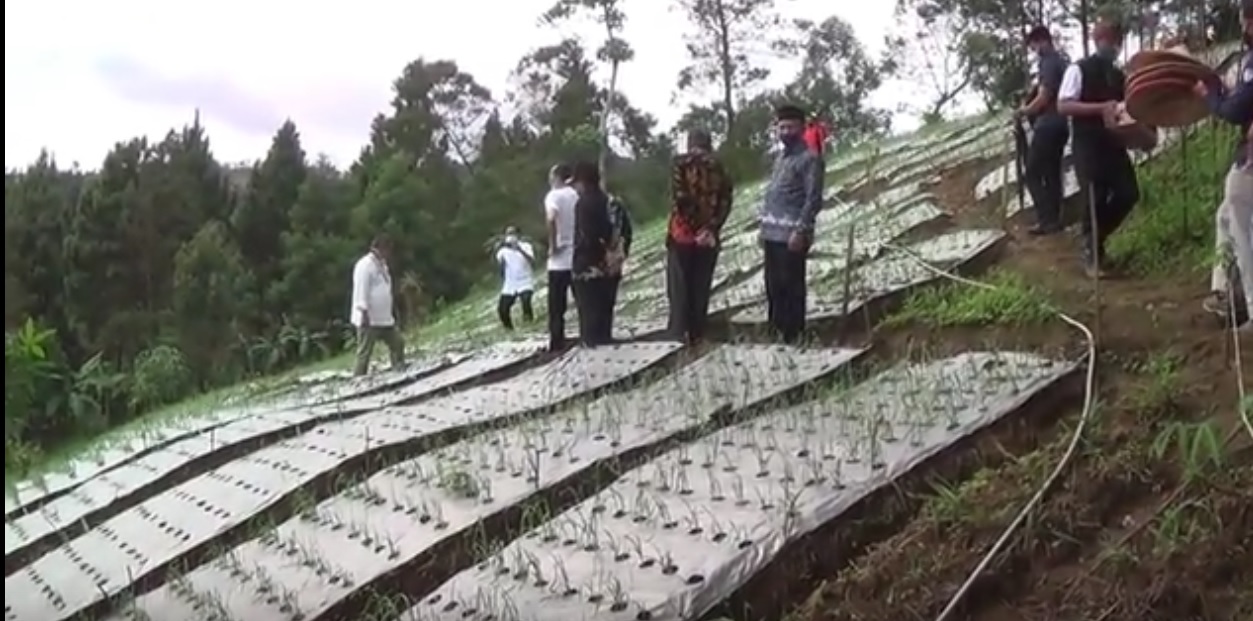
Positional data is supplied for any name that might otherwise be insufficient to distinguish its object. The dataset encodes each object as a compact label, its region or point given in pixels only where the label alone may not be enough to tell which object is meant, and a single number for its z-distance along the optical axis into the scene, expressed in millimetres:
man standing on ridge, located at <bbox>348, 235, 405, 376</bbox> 12156
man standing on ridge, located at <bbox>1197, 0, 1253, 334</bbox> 6148
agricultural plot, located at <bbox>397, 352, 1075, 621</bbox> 5188
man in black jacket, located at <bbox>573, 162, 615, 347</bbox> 10273
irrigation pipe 4762
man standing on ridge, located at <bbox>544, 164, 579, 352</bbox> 11000
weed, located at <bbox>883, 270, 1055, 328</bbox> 7945
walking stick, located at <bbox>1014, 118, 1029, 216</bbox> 11320
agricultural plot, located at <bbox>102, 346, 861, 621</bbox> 6039
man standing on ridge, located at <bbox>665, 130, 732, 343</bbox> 9656
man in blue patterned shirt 8859
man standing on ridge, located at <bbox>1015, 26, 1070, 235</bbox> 9789
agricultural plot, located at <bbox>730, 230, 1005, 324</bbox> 9617
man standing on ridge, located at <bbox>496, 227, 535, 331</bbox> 14523
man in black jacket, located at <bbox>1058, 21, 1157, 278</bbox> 8438
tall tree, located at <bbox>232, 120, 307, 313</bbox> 33938
